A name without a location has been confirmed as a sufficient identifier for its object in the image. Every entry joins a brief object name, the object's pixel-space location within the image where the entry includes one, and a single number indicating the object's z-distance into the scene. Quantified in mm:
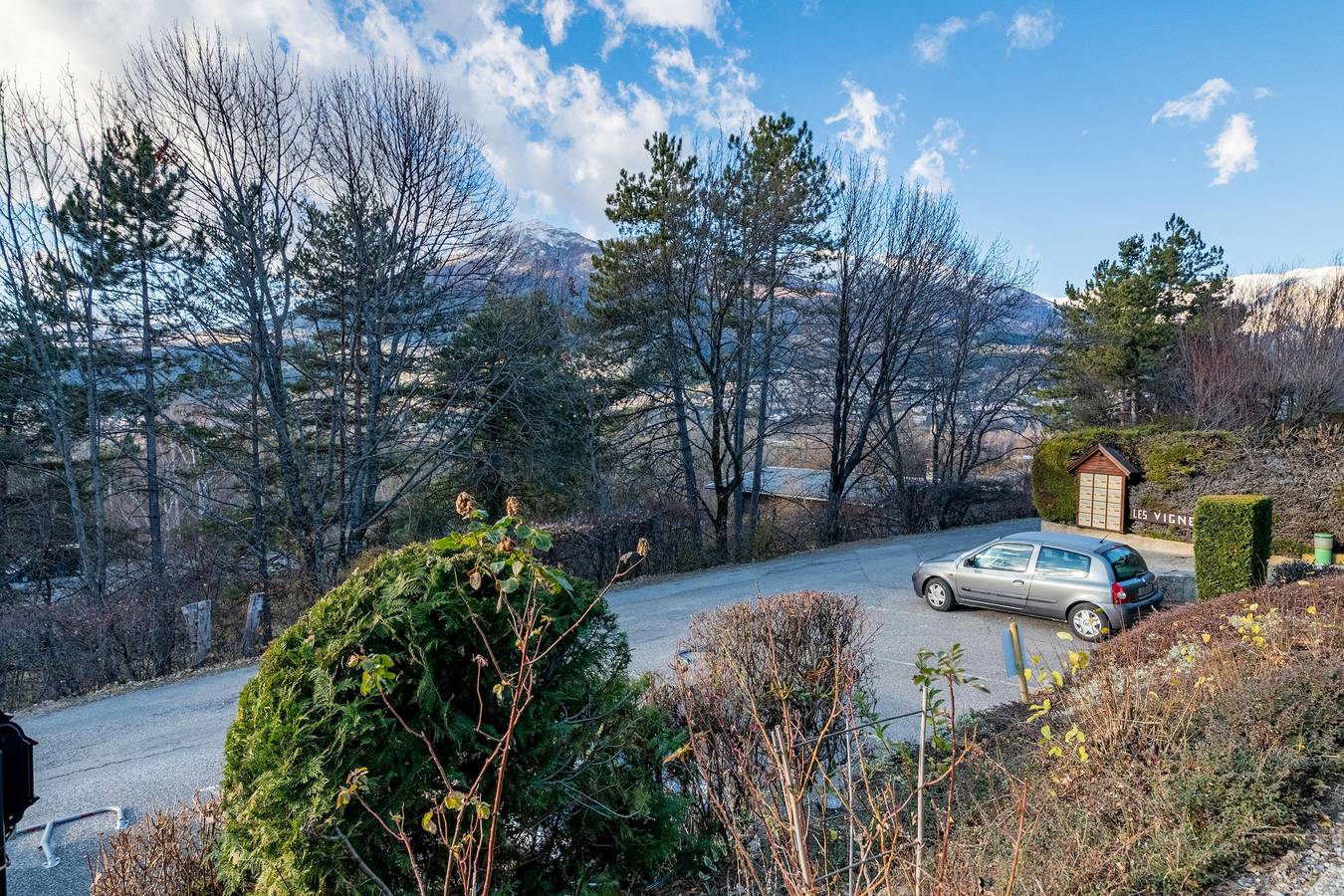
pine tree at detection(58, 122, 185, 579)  12000
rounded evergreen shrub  2297
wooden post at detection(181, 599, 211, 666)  10094
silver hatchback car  8586
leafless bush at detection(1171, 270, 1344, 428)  19281
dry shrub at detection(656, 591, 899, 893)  3455
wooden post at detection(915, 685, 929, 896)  1776
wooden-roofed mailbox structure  15445
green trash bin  11250
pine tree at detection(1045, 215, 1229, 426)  24875
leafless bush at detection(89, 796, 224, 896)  2709
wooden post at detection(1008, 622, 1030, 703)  4960
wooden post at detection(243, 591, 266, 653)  10562
